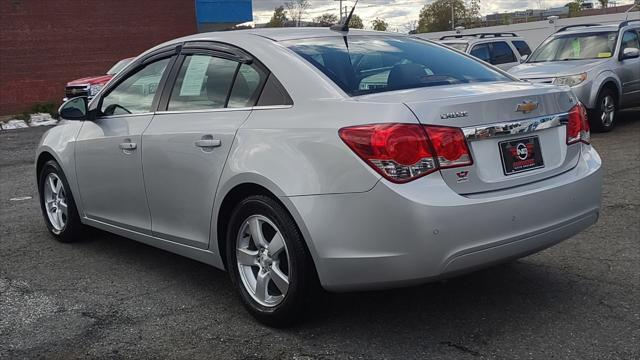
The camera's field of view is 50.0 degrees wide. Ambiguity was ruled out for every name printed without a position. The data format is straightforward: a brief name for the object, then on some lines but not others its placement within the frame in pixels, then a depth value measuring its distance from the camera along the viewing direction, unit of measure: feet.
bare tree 156.48
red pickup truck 56.75
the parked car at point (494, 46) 48.85
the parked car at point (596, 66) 37.14
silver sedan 10.80
